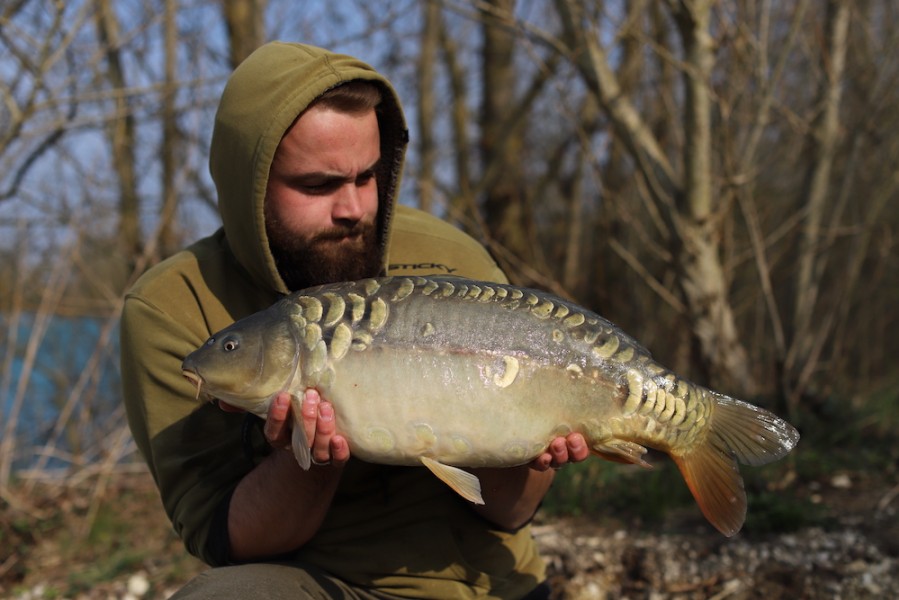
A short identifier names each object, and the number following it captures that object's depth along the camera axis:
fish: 1.50
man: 1.81
